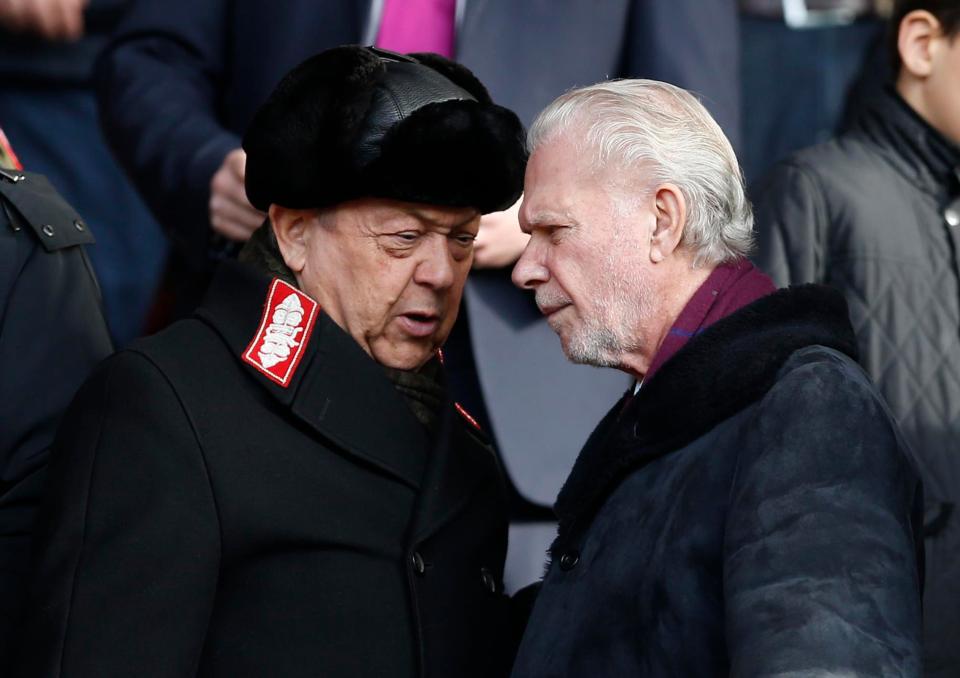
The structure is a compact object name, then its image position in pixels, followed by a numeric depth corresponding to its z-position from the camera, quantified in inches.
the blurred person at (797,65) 387.2
